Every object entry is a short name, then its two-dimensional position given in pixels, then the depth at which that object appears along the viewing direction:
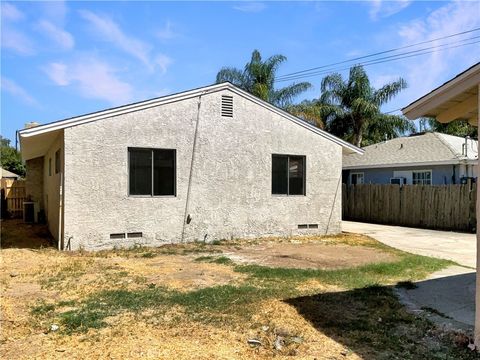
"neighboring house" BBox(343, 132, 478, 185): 19.53
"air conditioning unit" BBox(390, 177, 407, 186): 21.92
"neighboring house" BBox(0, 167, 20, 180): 32.12
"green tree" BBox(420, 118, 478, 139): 35.55
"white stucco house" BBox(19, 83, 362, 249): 11.32
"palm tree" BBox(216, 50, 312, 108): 26.73
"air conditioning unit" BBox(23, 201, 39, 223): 18.56
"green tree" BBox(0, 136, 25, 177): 41.74
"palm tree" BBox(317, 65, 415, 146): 28.38
